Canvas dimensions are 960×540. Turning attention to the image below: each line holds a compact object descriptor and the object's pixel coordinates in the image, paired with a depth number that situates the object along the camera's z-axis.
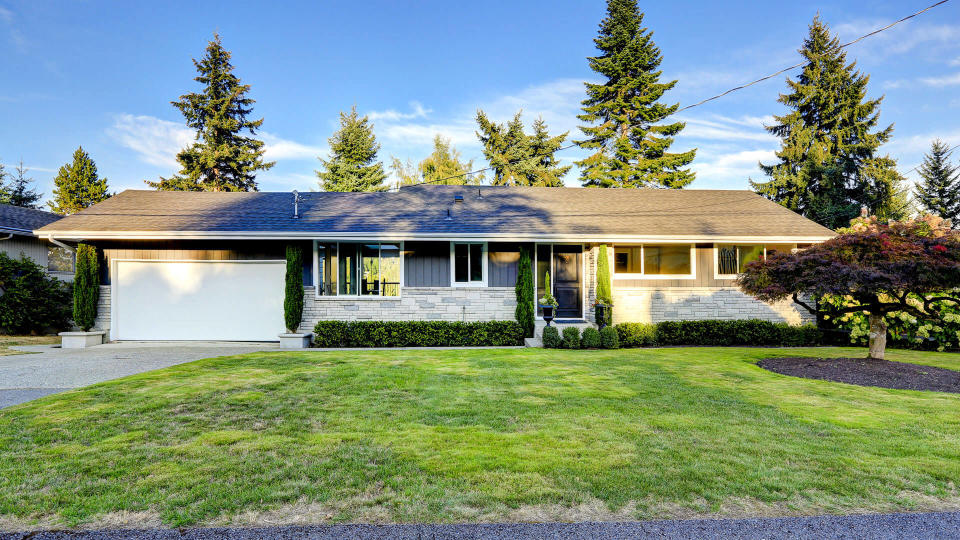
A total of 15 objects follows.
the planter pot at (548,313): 10.92
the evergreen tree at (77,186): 26.31
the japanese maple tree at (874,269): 6.59
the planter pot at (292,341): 10.74
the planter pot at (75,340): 10.69
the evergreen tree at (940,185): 26.30
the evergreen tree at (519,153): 28.58
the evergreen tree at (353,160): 29.78
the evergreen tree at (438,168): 31.34
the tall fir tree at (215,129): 25.12
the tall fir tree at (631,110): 24.05
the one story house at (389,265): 11.24
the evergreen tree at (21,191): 28.66
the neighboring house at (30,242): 14.43
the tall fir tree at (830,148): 22.28
